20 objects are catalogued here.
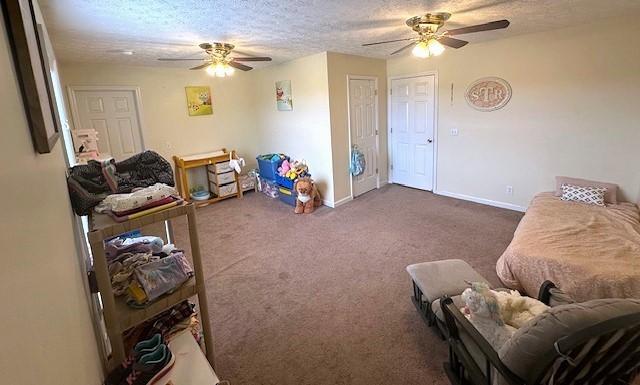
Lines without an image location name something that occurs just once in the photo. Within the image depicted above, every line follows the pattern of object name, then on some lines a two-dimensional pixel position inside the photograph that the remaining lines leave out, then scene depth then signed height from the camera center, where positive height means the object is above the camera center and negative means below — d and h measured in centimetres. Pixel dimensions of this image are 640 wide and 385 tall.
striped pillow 344 -88
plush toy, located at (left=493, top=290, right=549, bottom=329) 169 -102
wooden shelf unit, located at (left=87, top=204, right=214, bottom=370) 130 -67
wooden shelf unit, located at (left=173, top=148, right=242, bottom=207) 518 -48
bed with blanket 214 -103
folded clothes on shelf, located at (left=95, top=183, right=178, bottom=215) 135 -26
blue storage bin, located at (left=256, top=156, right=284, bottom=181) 543 -62
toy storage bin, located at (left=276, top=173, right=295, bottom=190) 502 -81
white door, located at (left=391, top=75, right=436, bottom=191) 508 -12
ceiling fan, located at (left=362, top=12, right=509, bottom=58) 278 +76
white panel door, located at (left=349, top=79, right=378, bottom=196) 499 -2
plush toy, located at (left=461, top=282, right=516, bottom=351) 155 -97
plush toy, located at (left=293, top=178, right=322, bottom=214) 469 -96
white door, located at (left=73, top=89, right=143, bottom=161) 450 +32
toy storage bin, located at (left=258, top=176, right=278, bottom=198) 549 -97
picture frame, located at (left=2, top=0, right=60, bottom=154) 77 +19
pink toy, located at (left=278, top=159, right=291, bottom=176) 521 -61
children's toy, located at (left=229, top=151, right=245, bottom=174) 548 -50
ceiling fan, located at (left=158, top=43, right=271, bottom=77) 349 +83
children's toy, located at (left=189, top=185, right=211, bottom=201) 542 -97
